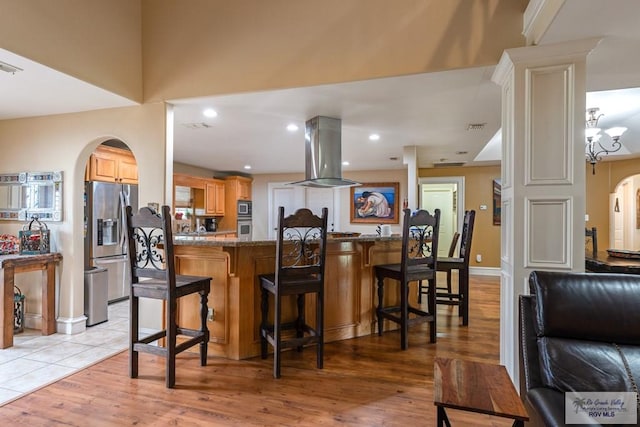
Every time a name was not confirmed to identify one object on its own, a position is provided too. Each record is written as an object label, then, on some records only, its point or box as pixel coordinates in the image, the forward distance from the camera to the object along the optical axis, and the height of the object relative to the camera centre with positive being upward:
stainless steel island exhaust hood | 3.68 +0.69
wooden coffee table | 1.28 -0.71
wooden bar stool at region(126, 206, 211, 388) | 2.38 -0.52
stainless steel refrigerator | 4.18 -0.21
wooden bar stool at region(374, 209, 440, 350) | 3.10 -0.54
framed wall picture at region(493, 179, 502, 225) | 6.82 +0.26
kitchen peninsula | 2.85 -0.61
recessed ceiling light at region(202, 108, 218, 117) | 3.43 +1.04
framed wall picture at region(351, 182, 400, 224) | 7.48 +0.26
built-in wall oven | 7.74 -0.07
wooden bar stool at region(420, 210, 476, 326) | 3.81 -0.59
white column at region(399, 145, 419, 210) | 4.93 +0.64
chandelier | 3.90 +0.96
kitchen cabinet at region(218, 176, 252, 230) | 7.57 +0.26
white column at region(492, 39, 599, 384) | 2.10 +0.33
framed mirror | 3.54 +0.21
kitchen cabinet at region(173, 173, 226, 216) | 6.30 +0.43
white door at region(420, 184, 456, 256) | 7.45 +0.21
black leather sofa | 1.42 -0.54
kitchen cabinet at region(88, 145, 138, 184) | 4.23 +0.64
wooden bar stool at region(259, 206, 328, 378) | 2.54 -0.52
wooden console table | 3.08 -0.68
